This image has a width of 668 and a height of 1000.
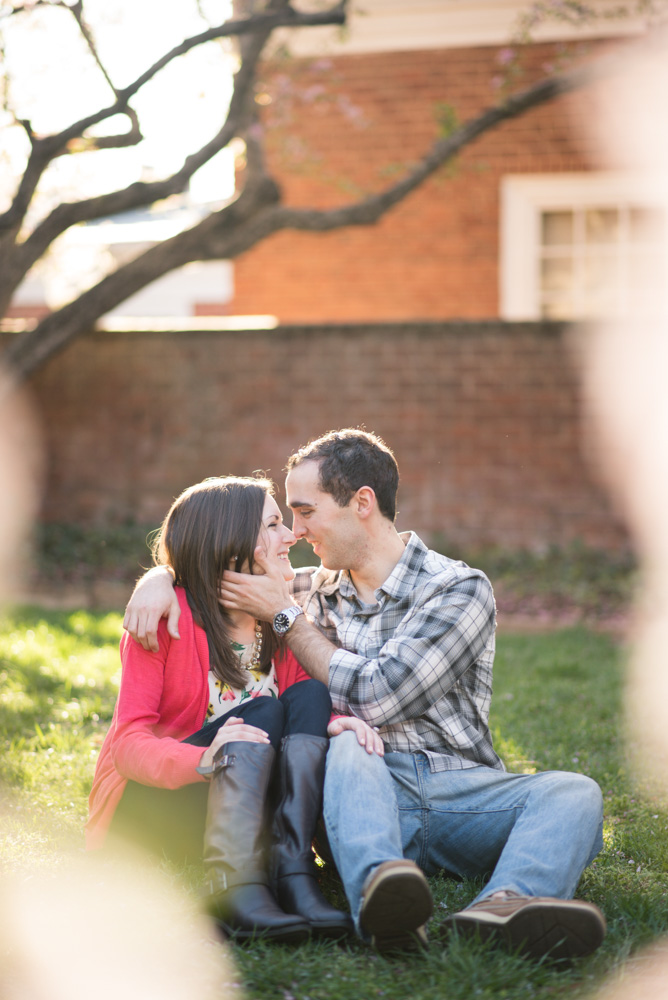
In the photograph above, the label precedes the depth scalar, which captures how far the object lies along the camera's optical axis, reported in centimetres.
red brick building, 1130
